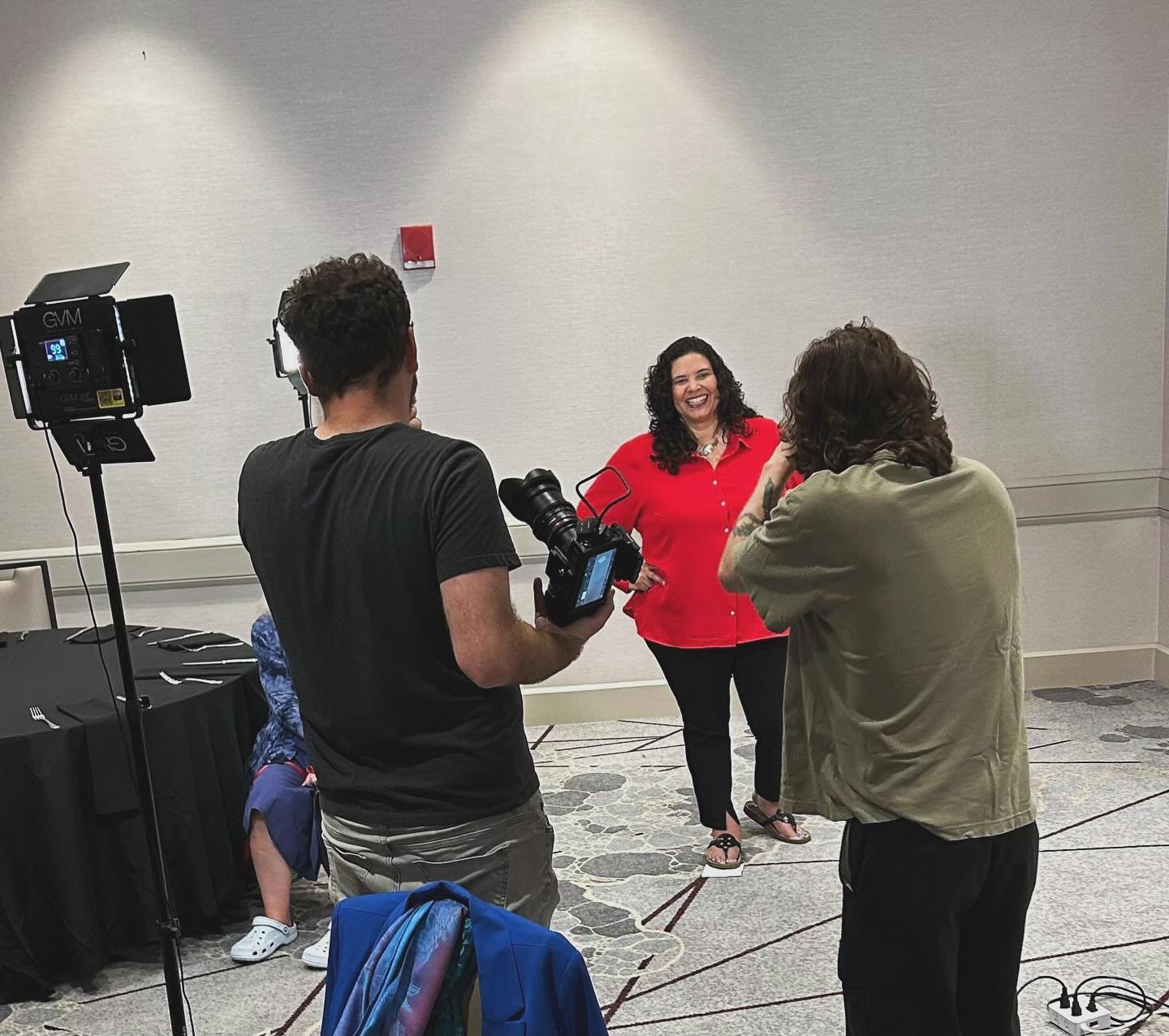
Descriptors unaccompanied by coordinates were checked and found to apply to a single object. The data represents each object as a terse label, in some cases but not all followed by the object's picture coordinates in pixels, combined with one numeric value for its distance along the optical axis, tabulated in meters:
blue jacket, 1.35
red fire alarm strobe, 5.00
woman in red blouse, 3.67
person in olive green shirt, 1.86
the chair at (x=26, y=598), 4.66
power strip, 2.68
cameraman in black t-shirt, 1.70
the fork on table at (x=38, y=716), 3.29
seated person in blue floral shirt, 3.43
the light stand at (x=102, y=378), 2.55
